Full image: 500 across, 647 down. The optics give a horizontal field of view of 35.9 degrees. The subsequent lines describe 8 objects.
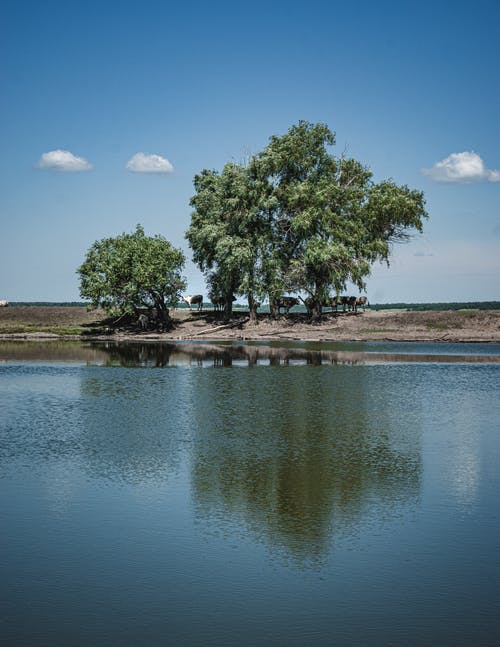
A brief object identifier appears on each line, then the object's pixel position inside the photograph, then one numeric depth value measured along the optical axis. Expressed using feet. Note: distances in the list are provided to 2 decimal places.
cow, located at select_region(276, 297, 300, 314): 308.01
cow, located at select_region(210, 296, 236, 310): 318.55
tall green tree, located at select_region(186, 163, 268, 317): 272.72
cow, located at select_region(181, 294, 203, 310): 369.71
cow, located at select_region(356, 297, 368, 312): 336.25
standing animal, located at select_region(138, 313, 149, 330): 303.48
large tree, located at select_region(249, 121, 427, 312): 277.23
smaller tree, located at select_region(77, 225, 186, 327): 279.49
